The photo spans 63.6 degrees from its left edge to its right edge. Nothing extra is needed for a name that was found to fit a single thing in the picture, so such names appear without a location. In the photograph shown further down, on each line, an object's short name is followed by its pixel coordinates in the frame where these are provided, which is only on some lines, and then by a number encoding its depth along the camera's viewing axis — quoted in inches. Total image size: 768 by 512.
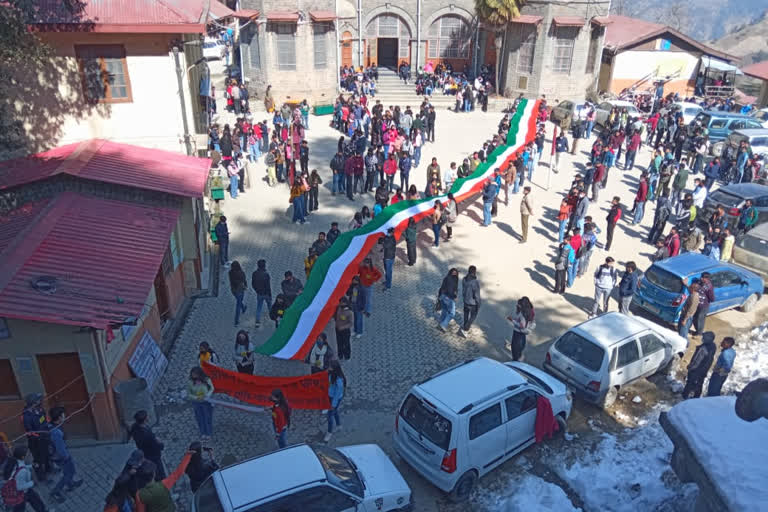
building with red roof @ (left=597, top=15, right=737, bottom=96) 1460.4
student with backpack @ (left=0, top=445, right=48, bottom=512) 319.3
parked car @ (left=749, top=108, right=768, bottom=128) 1211.0
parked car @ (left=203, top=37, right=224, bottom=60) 1498.3
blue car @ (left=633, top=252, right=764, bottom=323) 544.1
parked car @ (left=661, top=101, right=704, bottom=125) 1205.7
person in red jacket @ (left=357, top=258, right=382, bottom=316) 546.9
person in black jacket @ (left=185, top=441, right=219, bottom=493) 341.1
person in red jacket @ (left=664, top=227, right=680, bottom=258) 620.1
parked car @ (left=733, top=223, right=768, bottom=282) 639.1
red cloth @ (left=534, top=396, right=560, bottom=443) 391.5
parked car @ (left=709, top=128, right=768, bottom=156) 999.6
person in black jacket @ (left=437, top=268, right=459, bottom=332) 523.8
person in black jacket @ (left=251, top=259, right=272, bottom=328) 526.9
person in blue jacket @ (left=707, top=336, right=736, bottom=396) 442.6
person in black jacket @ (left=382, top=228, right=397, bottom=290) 592.7
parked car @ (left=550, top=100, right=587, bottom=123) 1184.8
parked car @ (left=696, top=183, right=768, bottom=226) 729.0
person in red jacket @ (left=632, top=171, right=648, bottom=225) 741.3
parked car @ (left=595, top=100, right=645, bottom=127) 1194.0
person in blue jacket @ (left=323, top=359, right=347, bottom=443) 402.6
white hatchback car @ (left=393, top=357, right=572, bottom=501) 353.1
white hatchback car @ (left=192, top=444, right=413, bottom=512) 294.0
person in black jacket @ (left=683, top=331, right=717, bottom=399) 446.9
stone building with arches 1233.4
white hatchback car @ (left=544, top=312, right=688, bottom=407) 440.1
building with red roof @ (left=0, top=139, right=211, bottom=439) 373.4
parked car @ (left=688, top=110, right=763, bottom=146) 1093.8
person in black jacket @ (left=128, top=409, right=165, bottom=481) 353.4
